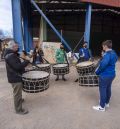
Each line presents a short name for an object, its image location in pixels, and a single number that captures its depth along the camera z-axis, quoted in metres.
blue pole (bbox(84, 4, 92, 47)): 6.89
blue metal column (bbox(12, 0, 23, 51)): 6.11
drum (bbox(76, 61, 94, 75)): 3.77
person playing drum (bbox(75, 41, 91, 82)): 4.72
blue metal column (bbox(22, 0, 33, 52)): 8.39
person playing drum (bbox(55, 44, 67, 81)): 5.00
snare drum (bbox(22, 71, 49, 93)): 2.75
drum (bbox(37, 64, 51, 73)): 3.97
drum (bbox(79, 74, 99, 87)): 3.16
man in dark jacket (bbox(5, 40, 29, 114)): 2.63
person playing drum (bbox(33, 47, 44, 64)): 5.09
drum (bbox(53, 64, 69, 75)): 4.37
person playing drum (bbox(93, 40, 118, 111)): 2.72
